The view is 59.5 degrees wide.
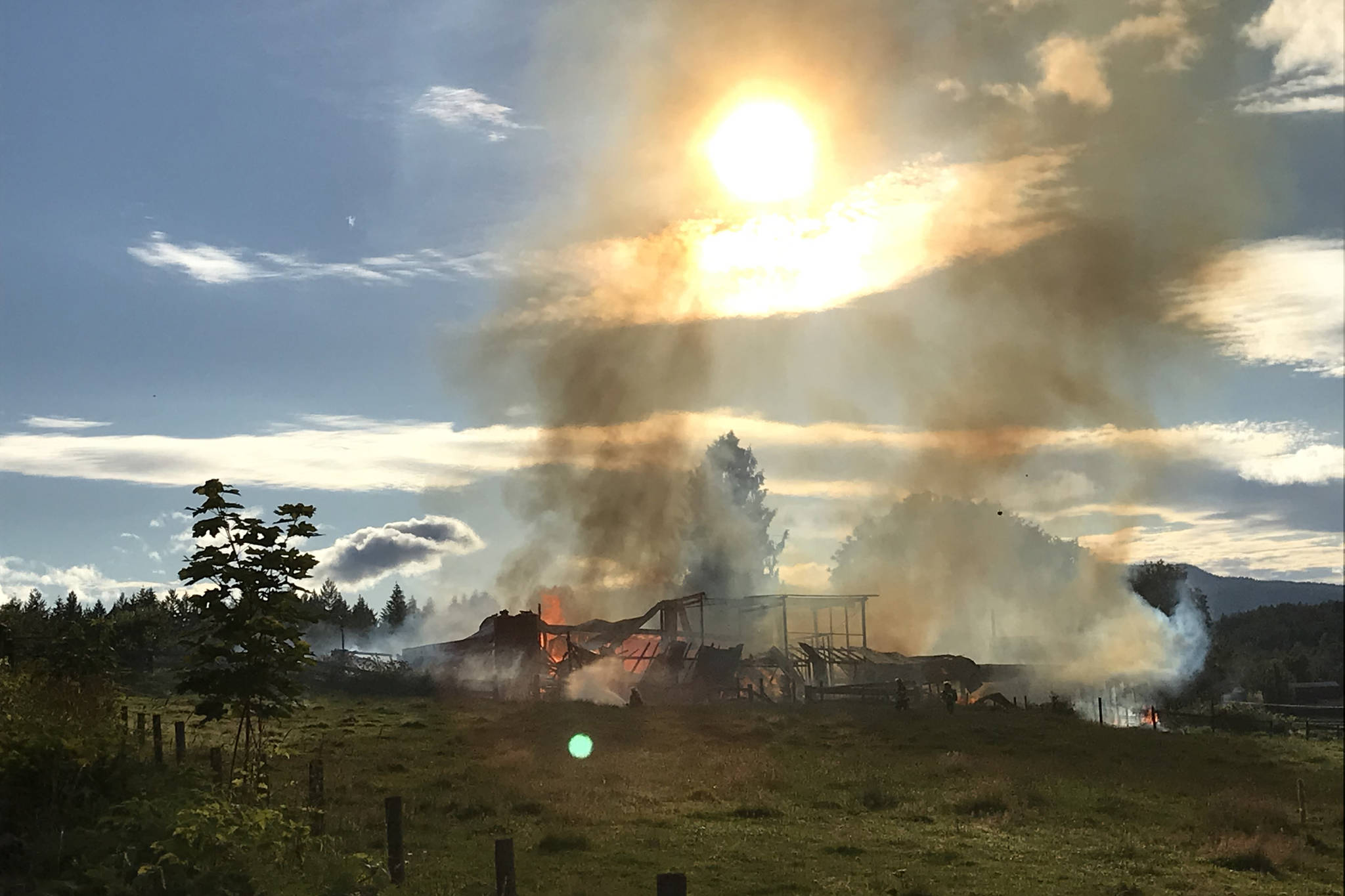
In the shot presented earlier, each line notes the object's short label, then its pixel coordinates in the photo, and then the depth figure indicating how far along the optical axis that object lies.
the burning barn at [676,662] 69.56
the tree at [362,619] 147.50
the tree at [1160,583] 138.77
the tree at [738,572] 137.75
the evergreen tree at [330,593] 170.75
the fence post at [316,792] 21.62
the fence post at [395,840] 18.09
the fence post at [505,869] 15.23
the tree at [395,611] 161.62
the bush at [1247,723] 56.69
